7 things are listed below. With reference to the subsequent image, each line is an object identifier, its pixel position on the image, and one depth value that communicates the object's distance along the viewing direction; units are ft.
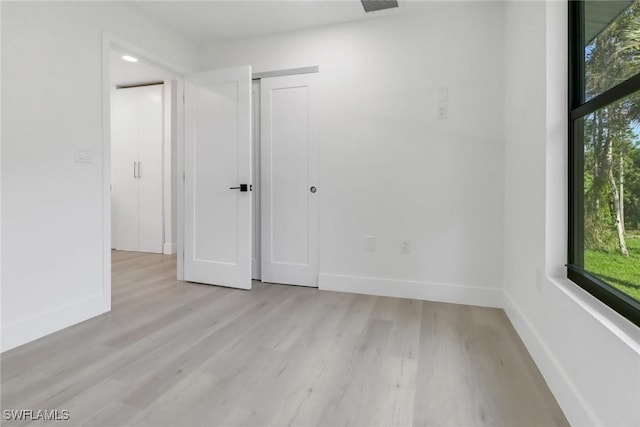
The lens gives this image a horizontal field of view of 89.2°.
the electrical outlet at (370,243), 9.47
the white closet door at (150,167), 15.53
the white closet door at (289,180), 10.02
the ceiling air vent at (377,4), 8.43
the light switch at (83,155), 7.34
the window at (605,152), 3.57
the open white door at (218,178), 9.68
